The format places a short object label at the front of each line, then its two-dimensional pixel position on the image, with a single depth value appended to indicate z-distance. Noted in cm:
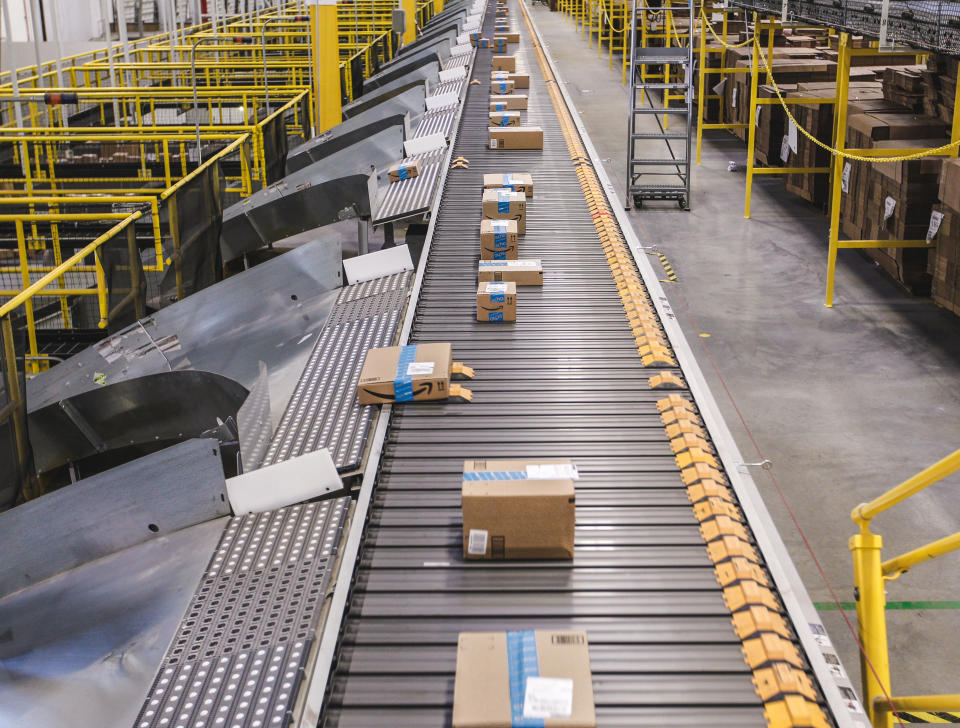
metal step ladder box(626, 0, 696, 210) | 1224
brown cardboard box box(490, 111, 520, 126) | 900
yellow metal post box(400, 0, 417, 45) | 2208
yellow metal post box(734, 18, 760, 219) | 1153
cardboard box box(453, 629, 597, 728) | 218
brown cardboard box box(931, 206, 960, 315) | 774
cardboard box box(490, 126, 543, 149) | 843
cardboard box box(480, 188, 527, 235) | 589
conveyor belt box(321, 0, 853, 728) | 247
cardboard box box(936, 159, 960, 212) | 738
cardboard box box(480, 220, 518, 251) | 537
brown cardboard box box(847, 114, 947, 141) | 922
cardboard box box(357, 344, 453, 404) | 388
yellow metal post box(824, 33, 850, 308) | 854
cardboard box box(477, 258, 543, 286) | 510
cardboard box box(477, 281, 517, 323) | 473
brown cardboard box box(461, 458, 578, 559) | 284
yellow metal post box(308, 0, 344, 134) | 1277
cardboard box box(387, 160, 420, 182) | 805
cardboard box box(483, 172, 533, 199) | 656
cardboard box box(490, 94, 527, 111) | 982
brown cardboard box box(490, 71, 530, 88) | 1187
